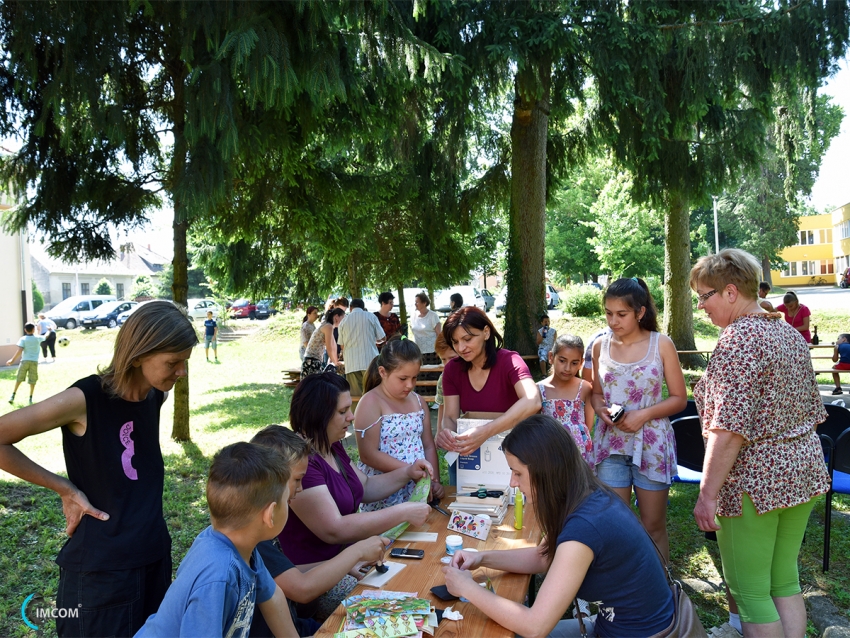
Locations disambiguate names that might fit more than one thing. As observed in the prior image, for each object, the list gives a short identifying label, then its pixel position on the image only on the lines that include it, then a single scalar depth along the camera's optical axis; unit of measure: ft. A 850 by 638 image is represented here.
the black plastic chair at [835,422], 13.91
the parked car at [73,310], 106.73
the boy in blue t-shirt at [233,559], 5.21
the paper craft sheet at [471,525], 8.83
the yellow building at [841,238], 159.63
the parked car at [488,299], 112.47
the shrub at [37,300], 103.19
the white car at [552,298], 104.54
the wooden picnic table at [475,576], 6.40
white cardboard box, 10.02
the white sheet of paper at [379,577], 7.38
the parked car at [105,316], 105.50
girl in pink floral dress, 12.16
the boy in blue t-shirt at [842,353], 31.99
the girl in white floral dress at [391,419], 10.89
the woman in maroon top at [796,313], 33.14
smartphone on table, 8.06
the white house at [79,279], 143.58
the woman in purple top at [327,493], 8.21
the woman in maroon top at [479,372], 11.48
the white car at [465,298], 95.20
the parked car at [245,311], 118.93
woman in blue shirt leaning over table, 6.27
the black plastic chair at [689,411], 15.15
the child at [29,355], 38.32
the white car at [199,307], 111.04
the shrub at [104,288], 150.04
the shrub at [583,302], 69.67
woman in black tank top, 6.70
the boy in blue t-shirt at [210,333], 61.67
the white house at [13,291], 61.52
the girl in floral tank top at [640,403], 10.85
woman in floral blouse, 8.16
